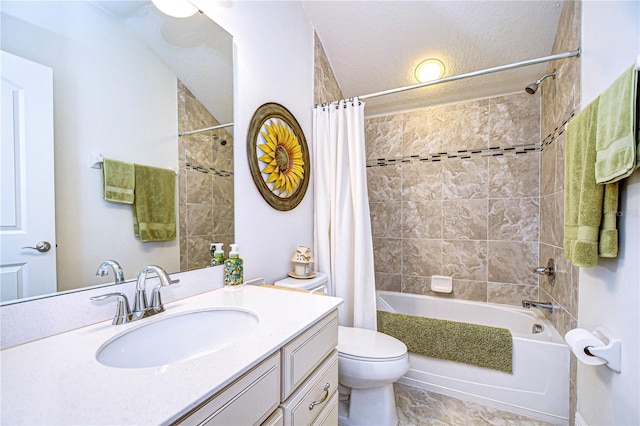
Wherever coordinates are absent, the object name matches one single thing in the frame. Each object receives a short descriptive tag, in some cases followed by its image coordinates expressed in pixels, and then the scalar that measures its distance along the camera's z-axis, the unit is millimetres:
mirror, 771
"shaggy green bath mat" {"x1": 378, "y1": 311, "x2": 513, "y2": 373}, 1663
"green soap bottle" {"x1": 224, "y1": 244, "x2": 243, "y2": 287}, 1275
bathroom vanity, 472
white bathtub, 1551
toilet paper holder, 936
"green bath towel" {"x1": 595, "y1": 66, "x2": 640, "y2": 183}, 792
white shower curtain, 1819
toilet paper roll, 989
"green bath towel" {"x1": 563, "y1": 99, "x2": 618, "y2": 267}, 947
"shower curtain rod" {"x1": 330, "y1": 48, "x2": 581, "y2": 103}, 1427
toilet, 1371
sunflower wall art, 1528
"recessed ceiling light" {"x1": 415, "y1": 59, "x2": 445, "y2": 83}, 2162
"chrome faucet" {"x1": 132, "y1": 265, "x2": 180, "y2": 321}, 885
